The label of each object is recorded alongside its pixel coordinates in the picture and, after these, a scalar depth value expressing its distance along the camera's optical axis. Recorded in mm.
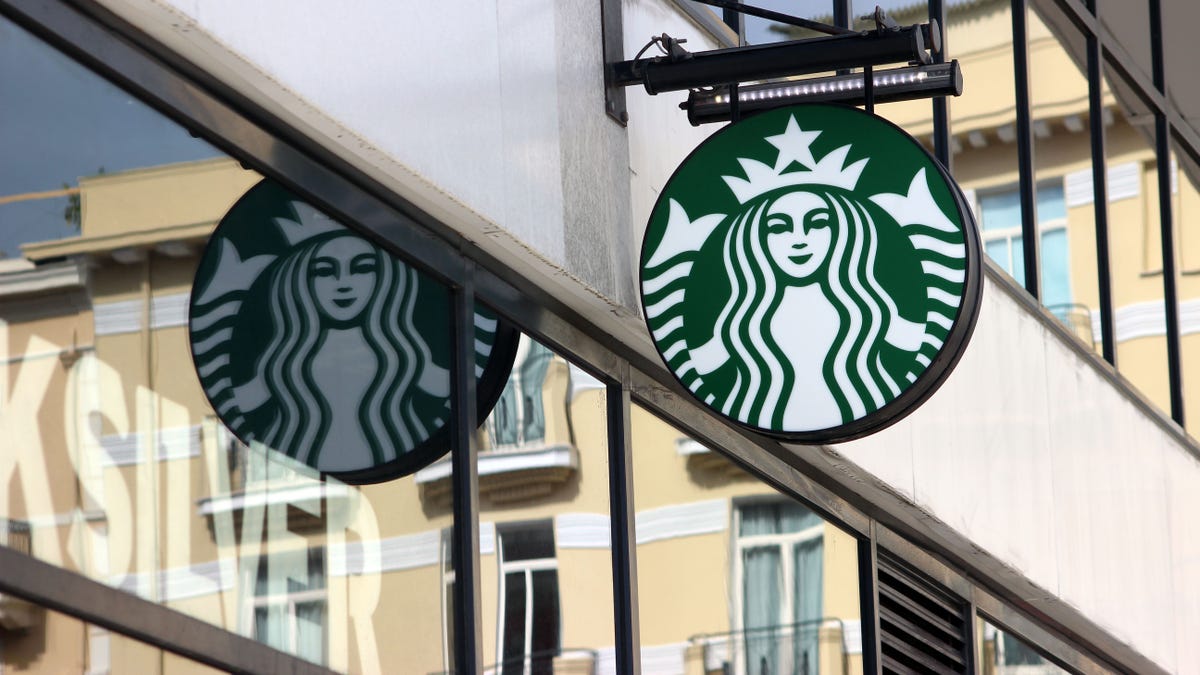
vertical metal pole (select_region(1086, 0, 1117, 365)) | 11297
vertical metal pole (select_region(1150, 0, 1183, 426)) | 12312
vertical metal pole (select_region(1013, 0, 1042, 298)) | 10406
